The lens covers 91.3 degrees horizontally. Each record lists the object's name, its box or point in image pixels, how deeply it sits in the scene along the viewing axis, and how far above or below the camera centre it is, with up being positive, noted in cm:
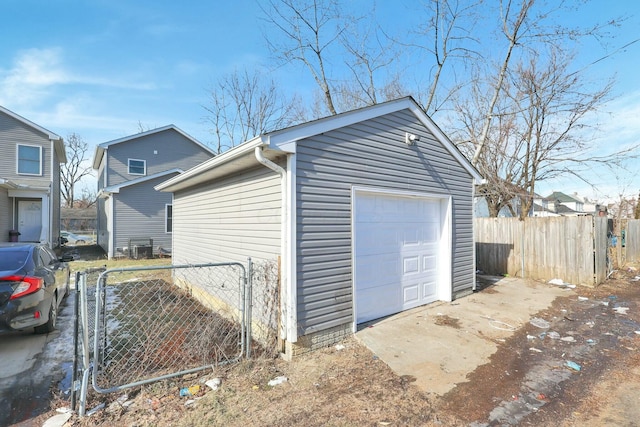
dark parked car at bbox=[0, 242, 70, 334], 400 -96
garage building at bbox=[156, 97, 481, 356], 410 +4
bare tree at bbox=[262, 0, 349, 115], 1166 +739
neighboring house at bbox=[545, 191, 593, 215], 3341 +151
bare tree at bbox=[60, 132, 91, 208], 3488 +598
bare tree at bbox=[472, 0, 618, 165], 1014 +645
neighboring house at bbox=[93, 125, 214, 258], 1445 +169
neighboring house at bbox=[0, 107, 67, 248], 1352 +192
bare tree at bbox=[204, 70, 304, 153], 2052 +752
